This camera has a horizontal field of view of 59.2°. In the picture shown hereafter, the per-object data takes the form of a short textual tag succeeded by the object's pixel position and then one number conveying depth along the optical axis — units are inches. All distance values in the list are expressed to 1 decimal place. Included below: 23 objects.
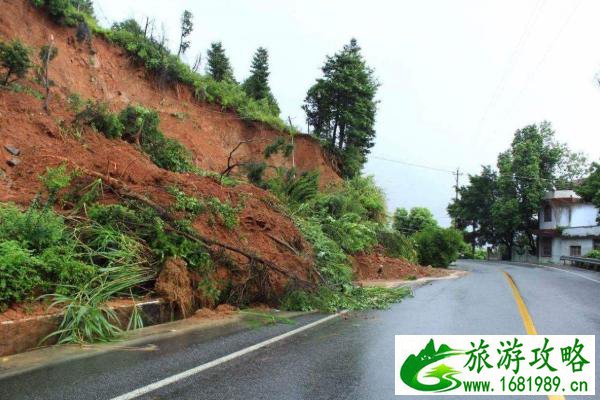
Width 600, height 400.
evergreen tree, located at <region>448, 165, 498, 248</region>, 2219.5
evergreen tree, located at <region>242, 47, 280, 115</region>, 1360.7
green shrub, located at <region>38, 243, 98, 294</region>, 279.3
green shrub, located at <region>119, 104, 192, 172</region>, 641.0
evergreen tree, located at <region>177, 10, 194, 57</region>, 1239.9
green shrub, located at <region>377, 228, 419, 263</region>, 922.1
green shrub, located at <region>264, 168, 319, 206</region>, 779.4
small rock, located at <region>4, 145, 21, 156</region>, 462.0
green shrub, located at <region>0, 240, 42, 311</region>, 251.4
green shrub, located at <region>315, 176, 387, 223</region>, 860.6
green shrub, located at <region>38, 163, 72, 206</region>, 378.3
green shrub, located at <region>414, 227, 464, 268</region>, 1178.0
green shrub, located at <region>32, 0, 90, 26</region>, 745.6
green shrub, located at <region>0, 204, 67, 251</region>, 293.7
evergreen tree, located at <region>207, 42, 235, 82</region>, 1374.3
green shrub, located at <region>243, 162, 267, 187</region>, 790.5
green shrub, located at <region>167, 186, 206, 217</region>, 403.5
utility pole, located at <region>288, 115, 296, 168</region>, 1225.4
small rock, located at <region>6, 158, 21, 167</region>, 447.9
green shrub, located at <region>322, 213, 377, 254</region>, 711.1
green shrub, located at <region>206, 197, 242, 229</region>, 430.0
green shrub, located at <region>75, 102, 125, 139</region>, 583.5
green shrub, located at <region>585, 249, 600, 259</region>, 1465.8
